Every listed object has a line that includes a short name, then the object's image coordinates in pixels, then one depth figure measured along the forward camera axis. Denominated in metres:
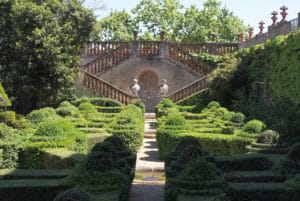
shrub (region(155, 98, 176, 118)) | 28.98
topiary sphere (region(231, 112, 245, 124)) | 20.73
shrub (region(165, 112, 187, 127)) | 19.70
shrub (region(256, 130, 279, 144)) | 15.48
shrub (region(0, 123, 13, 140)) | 17.96
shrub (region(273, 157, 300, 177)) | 10.59
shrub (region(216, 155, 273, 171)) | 12.66
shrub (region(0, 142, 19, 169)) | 14.59
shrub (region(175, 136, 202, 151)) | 12.15
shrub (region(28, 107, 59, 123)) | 22.14
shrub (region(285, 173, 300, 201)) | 9.18
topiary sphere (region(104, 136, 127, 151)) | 13.34
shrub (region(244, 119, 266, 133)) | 16.88
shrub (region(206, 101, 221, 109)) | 28.64
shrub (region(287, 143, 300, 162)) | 10.82
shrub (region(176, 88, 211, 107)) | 33.79
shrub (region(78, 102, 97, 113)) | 28.29
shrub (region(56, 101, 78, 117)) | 26.25
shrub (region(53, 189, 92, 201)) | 7.12
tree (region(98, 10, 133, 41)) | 57.14
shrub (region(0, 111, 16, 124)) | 24.61
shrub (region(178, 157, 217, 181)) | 9.33
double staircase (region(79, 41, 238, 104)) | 37.38
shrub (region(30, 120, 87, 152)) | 15.23
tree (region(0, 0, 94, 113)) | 27.75
